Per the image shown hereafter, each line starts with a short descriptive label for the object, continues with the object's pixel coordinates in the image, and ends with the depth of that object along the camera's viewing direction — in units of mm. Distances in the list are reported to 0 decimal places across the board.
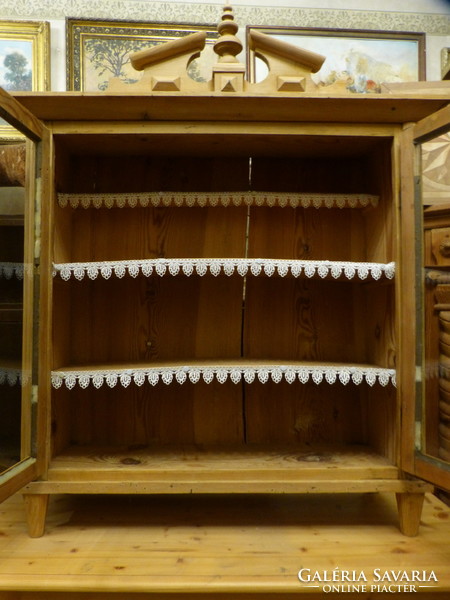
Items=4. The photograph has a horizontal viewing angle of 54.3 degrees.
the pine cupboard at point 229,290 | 1119
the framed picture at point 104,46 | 1528
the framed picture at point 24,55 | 1515
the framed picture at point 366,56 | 1586
